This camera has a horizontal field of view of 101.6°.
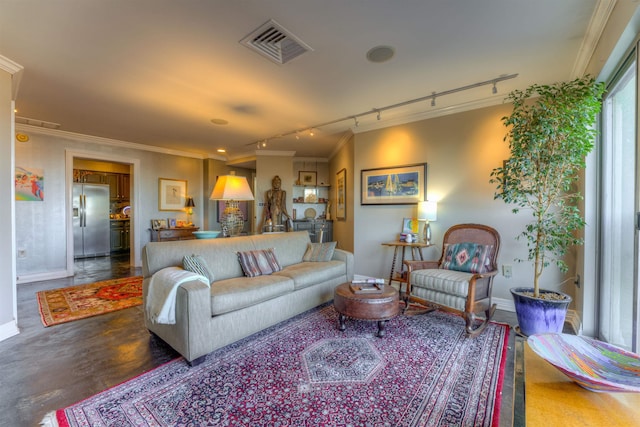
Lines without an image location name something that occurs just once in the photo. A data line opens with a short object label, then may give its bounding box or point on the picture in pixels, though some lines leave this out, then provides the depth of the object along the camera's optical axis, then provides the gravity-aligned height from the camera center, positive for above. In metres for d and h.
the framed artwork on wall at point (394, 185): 3.75 +0.40
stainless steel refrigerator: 6.18 -0.21
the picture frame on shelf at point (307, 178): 6.48 +0.83
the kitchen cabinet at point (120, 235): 7.02 -0.65
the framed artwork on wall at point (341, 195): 5.11 +0.33
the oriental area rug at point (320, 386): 1.42 -1.13
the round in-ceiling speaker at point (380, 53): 2.20 +1.38
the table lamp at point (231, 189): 2.74 +0.23
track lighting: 2.67 +1.36
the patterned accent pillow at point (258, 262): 2.81 -0.57
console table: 5.32 -0.48
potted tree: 2.04 +0.43
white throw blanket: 1.93 -0.63
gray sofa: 1.92 -0.72
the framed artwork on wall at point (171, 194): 5.77 +0.39
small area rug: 2.85 -1.14
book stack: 2.45 -0.74
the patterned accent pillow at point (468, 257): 2.79 -0.51
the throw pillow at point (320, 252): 3.51 -0.57
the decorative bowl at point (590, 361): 0.89 -0.58
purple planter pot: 2.13 -0.86
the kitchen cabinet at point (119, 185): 7.02 +0.70
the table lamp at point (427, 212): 3.42 -0.01
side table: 3.36 -0.56
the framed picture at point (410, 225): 3.78 -0.21
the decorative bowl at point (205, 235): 3.14 -0.29
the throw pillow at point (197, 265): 2.33 -0.49
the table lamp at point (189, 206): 6.11 +0.12
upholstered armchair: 2.46 -0.66
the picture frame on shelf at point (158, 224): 5.55 -0.28
